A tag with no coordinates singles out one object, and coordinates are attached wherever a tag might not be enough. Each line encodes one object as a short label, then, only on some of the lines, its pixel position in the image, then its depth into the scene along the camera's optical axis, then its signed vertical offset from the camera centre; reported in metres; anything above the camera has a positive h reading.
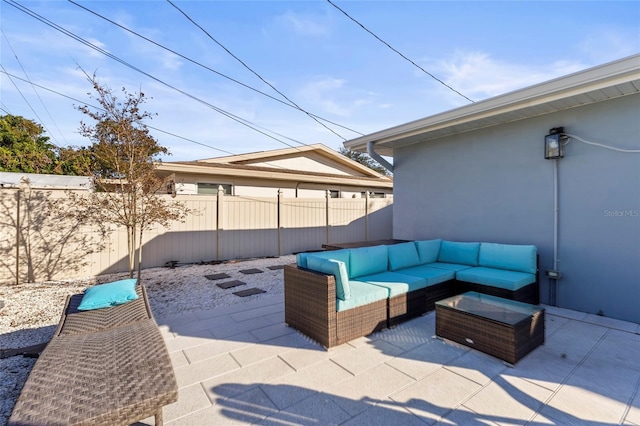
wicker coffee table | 2.73 -1.12
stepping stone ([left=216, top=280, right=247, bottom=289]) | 5.54 -1.36
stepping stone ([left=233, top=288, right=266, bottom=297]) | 5.03 -1.38
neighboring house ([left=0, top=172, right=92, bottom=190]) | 8.62 +1.14
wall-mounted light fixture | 4.23 +1.03
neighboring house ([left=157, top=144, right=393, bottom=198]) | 9.03 +1.33
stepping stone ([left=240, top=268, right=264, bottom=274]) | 6.70 -1.33
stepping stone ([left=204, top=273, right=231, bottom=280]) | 6.16 -1.34
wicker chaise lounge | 1.50 -1.00
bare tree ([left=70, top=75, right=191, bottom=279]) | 4.98 +0.96
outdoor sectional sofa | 3.10 -0.86
